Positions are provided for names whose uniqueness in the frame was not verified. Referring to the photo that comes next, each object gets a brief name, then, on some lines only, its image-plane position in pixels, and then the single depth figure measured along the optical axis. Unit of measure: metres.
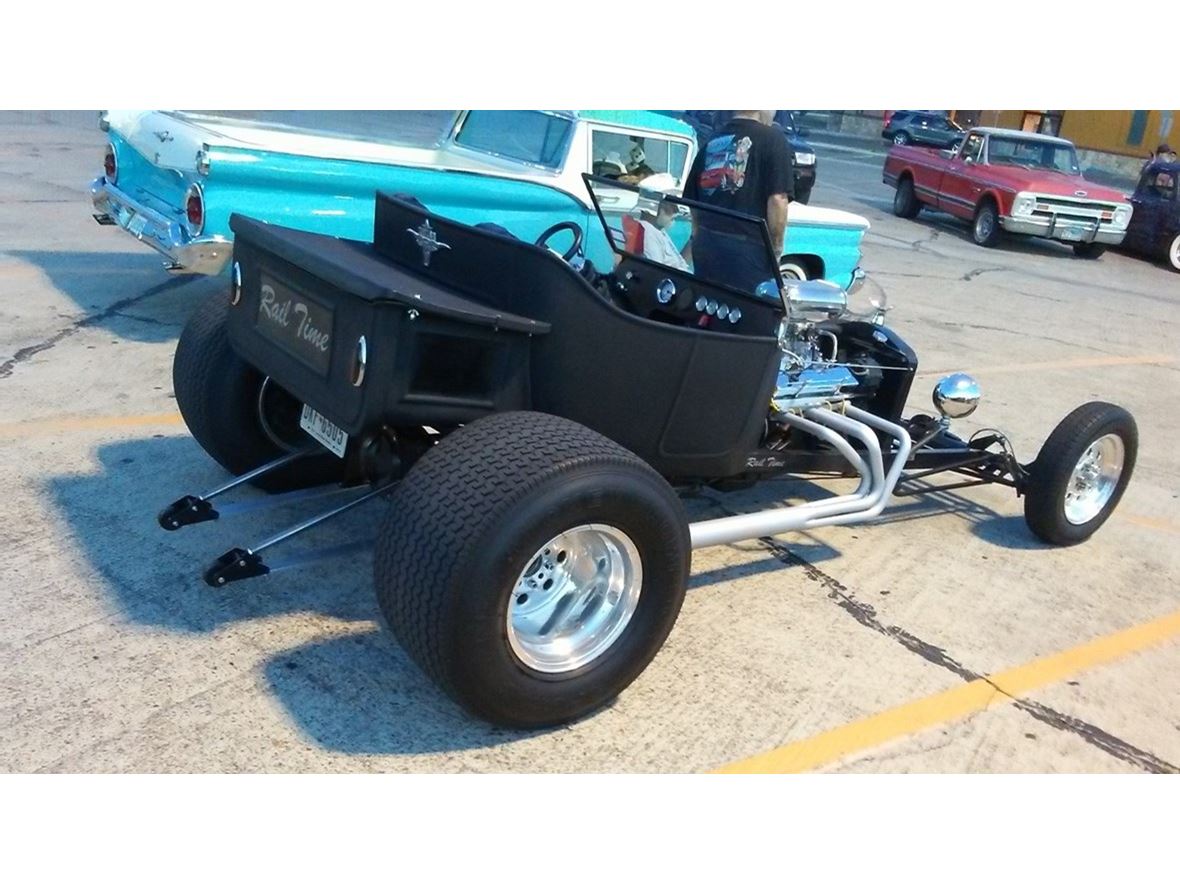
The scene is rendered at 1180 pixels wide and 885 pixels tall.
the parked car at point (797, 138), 16.64
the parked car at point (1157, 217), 15.68
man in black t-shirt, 5.25
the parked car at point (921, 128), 27.02
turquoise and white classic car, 6.11
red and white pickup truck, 14.79
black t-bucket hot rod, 2.86
